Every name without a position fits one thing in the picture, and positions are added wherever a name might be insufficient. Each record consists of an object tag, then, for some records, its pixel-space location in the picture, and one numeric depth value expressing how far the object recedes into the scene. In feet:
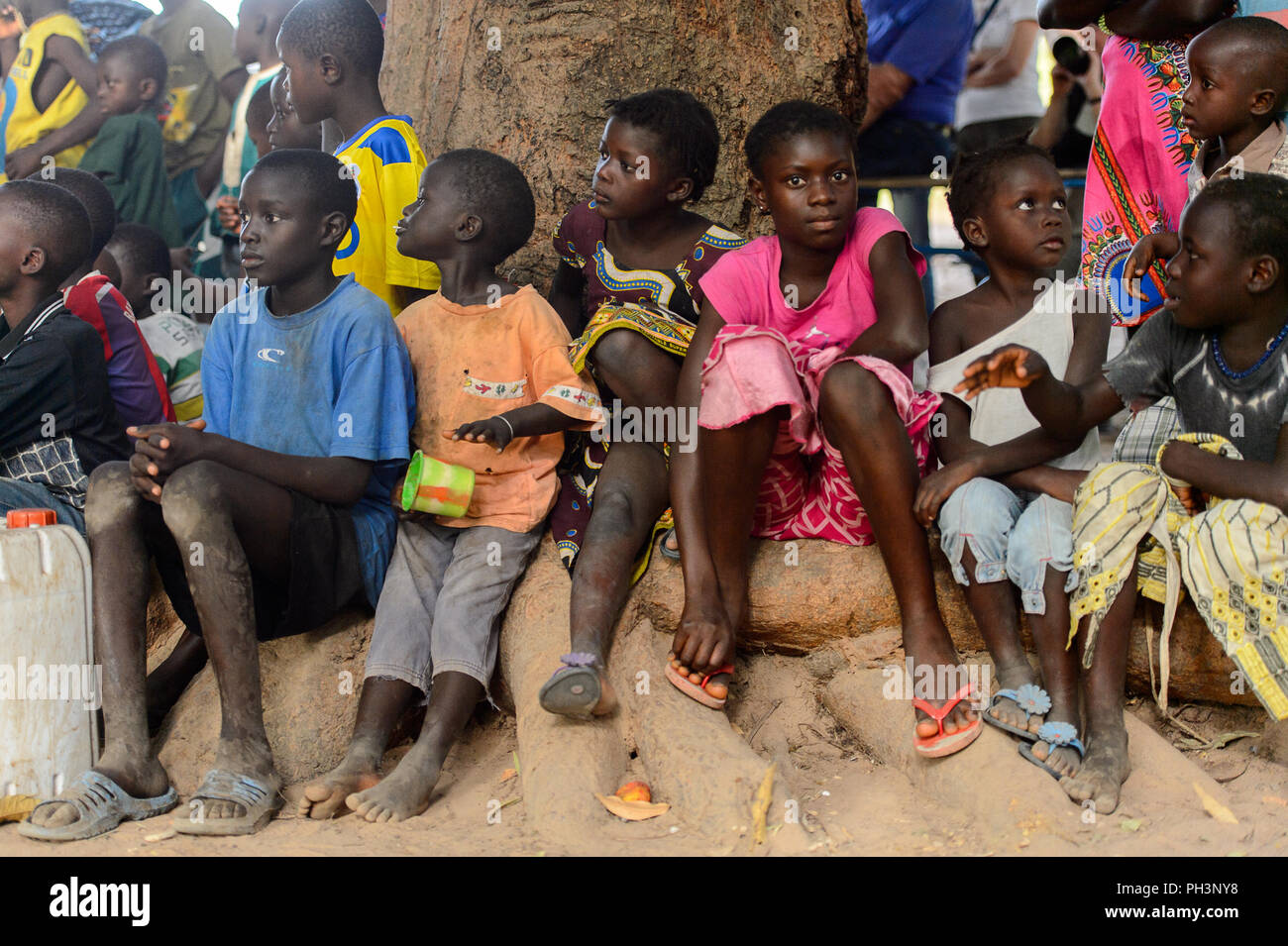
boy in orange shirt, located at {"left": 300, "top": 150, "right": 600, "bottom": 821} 9.65
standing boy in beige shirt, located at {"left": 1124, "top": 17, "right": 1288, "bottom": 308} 9.80
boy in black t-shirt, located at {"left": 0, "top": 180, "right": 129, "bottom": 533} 10.57
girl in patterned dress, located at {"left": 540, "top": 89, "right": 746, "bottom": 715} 9.80
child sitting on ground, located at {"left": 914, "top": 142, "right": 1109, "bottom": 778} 8.77
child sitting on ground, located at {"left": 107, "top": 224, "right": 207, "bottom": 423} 14.79
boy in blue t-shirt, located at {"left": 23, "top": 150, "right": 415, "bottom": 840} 9.04
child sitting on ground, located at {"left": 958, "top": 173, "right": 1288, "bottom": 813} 8.21
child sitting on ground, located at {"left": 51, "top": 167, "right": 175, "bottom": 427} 11.66
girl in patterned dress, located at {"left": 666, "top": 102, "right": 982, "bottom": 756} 9.05
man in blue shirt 16.58
